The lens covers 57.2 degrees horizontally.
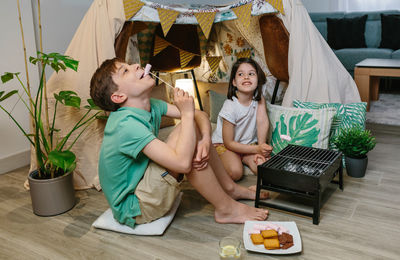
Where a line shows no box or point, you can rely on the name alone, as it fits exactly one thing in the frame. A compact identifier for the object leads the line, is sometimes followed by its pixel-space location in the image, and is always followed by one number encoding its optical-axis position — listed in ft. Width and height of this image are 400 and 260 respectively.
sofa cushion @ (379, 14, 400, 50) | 14.43
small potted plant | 6.59
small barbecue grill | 5.22
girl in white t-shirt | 6.95
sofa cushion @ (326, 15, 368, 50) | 15.16
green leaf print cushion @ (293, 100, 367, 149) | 7.27
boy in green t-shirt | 4.67
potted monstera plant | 5.58
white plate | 4.57
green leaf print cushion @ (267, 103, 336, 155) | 6.88
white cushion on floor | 5.20
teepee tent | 6.84
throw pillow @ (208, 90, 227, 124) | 9.07
